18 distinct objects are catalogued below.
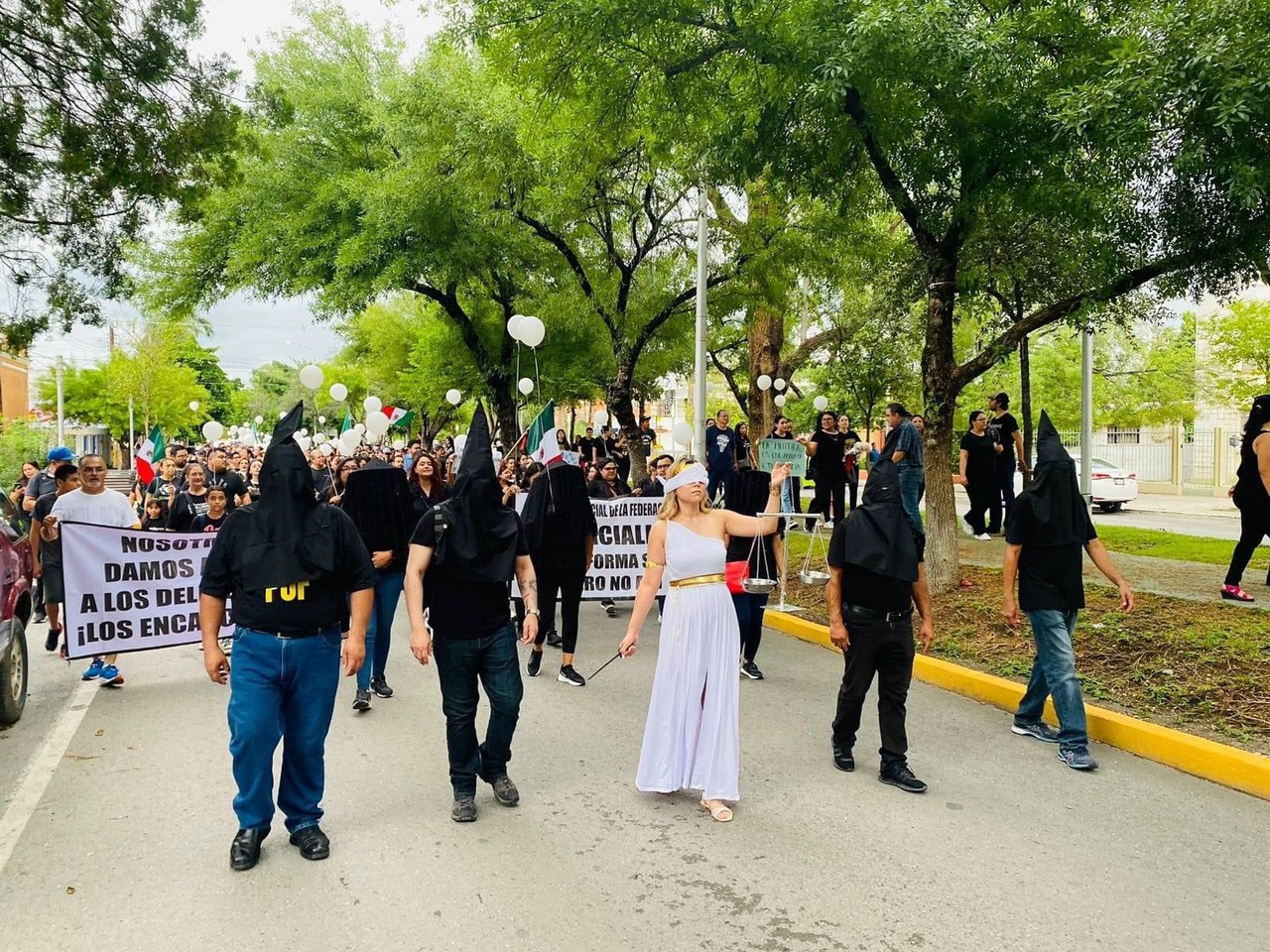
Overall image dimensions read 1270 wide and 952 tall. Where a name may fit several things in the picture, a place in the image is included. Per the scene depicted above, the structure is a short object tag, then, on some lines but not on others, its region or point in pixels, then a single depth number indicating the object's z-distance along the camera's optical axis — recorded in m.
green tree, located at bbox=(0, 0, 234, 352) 8.77
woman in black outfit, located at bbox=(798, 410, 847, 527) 15.06
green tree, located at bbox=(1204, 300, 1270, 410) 26.00
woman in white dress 4.63
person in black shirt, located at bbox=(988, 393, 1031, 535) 12.18
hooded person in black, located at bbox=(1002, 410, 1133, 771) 5.22
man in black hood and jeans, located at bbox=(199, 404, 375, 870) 3.93
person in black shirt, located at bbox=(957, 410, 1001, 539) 12.72
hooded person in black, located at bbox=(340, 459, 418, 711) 6.57
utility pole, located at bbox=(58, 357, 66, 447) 34.88
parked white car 22.52
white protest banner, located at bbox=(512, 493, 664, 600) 9.64
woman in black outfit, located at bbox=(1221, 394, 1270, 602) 8.25
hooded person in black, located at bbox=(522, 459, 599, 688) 7.27
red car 5.90
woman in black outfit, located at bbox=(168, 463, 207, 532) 8.09
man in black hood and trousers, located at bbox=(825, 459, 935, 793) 4.89
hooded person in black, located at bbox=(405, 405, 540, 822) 4.43
